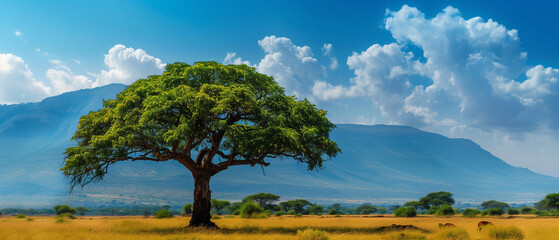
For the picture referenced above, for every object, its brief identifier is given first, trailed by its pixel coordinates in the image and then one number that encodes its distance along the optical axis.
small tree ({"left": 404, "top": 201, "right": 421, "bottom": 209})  113.19
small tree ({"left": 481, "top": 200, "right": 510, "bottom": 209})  151.57
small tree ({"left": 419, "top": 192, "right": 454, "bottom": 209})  112.09
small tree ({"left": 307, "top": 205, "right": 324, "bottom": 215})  124.79
